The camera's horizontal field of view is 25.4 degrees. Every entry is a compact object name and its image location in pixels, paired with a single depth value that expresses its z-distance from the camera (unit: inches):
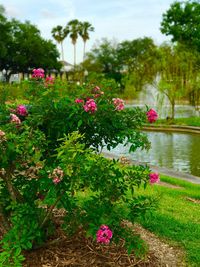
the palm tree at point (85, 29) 2714.1
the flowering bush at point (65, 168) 139.9
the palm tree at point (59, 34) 2733.8
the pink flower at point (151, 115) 160.5
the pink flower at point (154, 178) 153.0
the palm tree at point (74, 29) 2714.1
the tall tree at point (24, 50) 2301.9
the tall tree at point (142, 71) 991.0
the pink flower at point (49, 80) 170.2
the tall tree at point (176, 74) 928.9
